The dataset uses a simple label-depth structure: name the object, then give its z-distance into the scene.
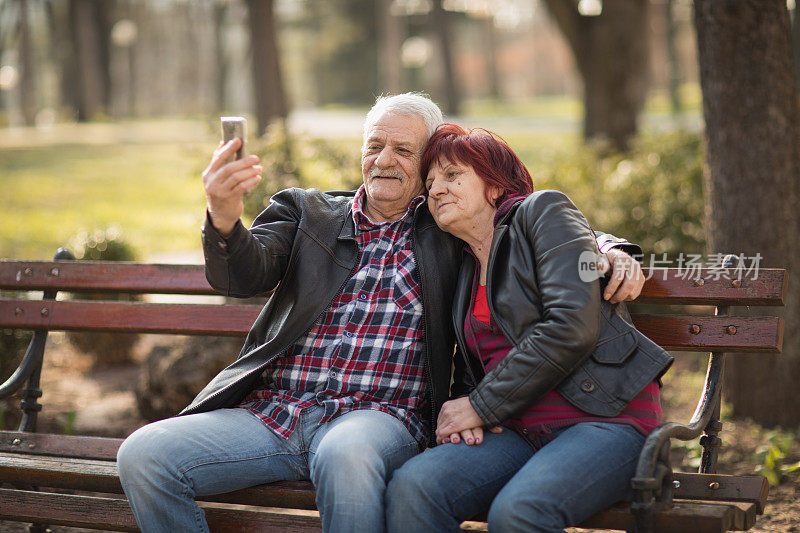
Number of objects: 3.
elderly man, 2.84
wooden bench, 2.66
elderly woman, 2.64
